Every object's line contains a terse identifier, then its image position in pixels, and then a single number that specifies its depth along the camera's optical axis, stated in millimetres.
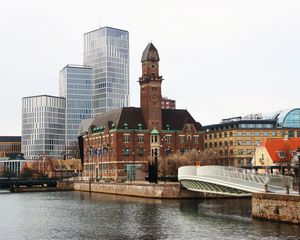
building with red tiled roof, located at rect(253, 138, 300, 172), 123938
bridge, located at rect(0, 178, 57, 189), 161625
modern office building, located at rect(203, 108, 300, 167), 186750
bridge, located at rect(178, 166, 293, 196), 67125
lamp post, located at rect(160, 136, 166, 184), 167162
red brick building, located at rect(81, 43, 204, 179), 161750
